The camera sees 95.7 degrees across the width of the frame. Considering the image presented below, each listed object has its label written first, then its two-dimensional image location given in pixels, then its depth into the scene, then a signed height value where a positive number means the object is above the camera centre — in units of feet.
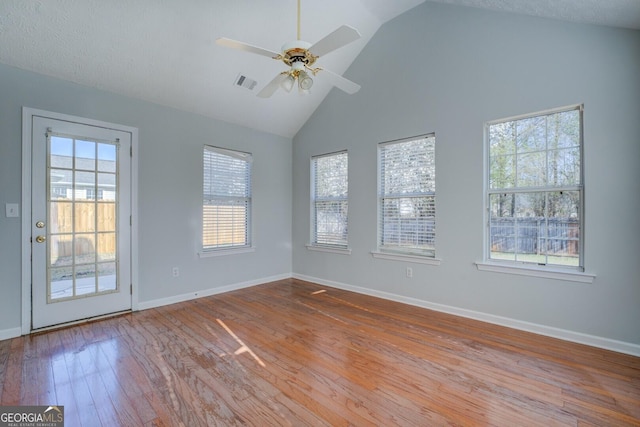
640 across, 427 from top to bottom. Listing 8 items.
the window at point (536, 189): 9.24 +0.94
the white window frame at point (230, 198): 14.26 +0.89
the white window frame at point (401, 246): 12.21 -0.80
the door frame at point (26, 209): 9.60 +0.16
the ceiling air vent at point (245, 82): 12.70 +5.96
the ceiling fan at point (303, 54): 6.93 +4.23
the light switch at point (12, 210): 9.36 +0.12
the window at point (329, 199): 15.66 +0.90
